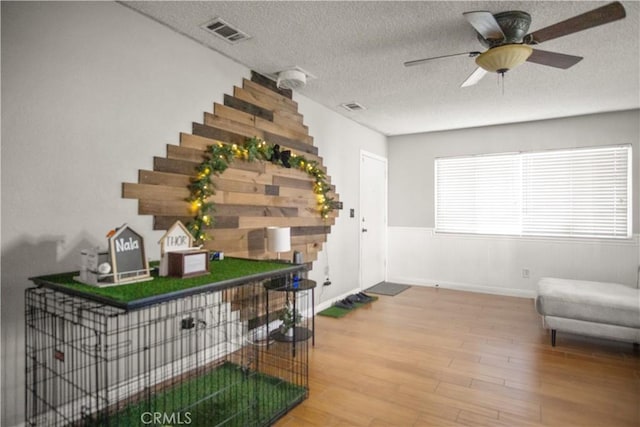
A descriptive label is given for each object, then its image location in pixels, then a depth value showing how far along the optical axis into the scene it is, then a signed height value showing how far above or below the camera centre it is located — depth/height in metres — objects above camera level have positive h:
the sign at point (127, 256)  1.76 -0.21
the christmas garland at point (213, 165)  2.85 +0.42
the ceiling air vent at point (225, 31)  2.59 +1.36
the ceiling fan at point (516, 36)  2.04 +1.10
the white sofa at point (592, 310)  3.11 -0.84
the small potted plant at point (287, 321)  3.35 -0.97
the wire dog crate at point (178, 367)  2.04 -1.09
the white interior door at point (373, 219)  5.52 -0.07
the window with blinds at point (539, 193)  4.73 +0.31
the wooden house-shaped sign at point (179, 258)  1.95 -0.23
